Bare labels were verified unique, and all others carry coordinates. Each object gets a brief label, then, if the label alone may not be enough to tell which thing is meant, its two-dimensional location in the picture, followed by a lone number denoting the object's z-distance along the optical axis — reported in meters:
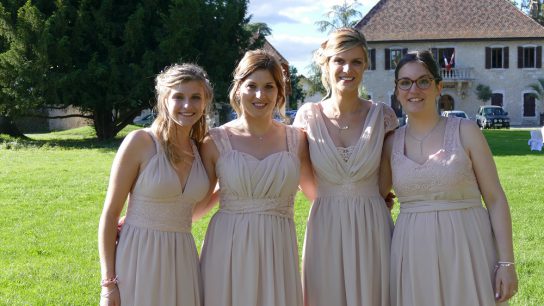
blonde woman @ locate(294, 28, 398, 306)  4.45
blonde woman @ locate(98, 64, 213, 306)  4.08
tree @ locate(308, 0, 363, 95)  51.69
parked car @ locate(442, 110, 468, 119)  40.96
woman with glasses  4.04
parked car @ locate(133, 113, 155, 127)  47.91
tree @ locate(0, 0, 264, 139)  25.34
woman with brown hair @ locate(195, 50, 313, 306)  4.28
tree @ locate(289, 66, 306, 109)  50.11
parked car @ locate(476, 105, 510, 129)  43.66
